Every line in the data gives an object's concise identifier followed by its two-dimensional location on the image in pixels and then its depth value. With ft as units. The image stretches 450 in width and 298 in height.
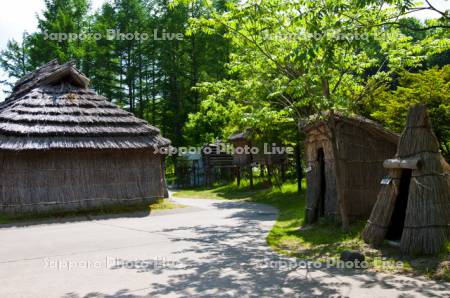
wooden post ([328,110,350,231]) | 34.01
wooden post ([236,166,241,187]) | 96.28
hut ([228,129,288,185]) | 80.84
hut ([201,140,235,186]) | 106.32
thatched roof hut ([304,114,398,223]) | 37.65
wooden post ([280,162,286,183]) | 85.75
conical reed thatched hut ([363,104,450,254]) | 24.99
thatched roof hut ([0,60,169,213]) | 50.80
